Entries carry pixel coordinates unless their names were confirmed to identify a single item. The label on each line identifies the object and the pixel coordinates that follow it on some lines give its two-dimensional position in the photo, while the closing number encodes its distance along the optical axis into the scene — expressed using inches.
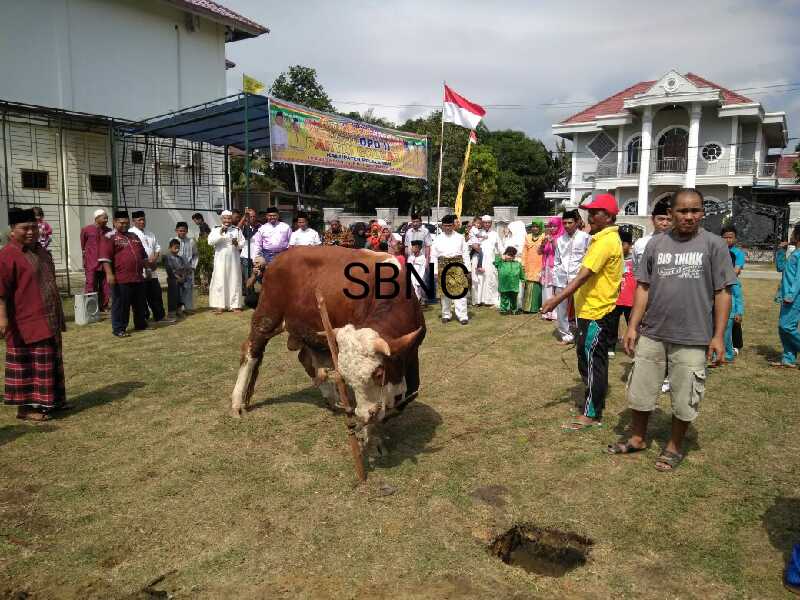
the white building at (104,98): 569.6
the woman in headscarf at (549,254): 389.7
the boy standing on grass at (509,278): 426.6
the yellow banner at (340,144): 446.1
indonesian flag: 565.0
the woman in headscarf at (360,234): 477.4
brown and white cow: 156.8
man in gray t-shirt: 159.6
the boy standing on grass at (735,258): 279.0
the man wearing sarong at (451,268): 398.0
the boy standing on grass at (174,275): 413.7
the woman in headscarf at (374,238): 385.1
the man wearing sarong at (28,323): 203.9
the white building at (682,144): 1089.4
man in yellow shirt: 191.6
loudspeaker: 379.9
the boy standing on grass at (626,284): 275.3
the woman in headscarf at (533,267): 419.8
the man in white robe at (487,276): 463.8
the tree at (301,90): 1330.0
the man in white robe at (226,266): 429.3
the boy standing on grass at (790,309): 272.1
